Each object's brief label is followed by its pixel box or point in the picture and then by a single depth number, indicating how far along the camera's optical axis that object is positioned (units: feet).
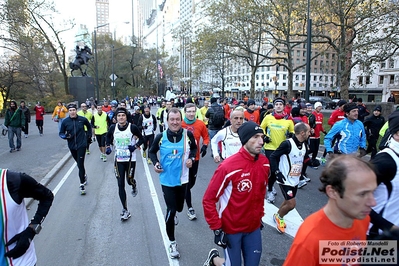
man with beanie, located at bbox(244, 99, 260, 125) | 32.27
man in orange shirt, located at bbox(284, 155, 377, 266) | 5.29
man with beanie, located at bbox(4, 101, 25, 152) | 39.33
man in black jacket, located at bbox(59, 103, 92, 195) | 22.36
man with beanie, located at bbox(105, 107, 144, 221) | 17.34
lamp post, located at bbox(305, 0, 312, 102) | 42.30
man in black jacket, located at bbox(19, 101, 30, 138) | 45.70
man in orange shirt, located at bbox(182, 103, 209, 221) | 20.12
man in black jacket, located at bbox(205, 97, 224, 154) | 31.80
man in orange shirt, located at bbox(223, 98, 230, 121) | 48.03
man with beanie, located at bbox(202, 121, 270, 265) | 9.21
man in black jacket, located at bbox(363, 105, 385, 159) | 28.22
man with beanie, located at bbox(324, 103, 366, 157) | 19.30
